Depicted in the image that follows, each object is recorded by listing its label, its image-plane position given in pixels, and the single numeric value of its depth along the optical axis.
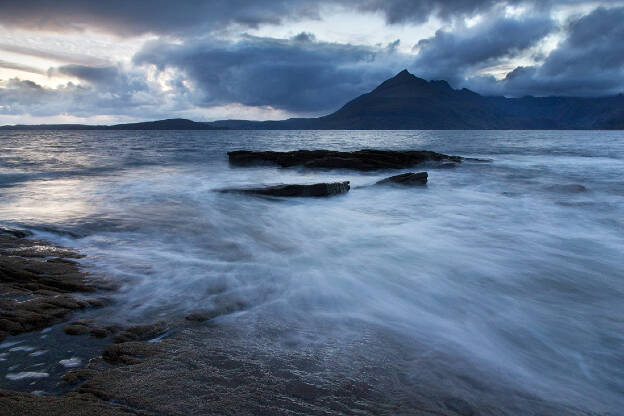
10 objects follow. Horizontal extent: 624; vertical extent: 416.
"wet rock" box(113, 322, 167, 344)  2.75
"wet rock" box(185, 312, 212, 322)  3.15
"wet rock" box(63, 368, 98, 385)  2.17
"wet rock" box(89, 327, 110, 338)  2.76
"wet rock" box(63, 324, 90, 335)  2.77
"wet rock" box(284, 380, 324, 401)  2.16
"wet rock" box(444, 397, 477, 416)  2.15
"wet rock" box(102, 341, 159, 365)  2.41
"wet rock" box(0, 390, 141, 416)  1.73
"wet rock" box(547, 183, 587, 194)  11.69
